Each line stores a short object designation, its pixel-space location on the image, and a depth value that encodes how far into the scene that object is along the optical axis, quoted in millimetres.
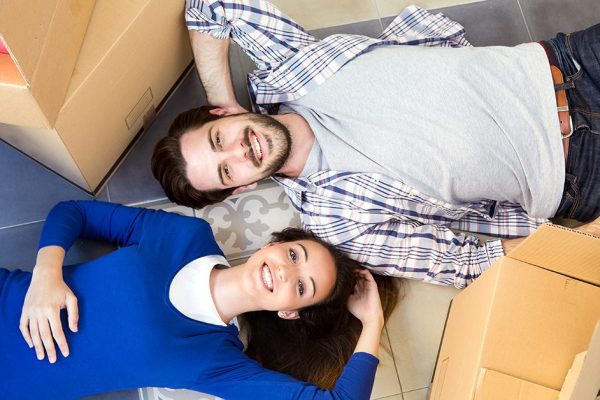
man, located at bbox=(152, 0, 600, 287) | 1393
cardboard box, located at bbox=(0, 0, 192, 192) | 1200
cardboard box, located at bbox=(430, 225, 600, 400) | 1136
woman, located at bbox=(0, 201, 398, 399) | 1251
